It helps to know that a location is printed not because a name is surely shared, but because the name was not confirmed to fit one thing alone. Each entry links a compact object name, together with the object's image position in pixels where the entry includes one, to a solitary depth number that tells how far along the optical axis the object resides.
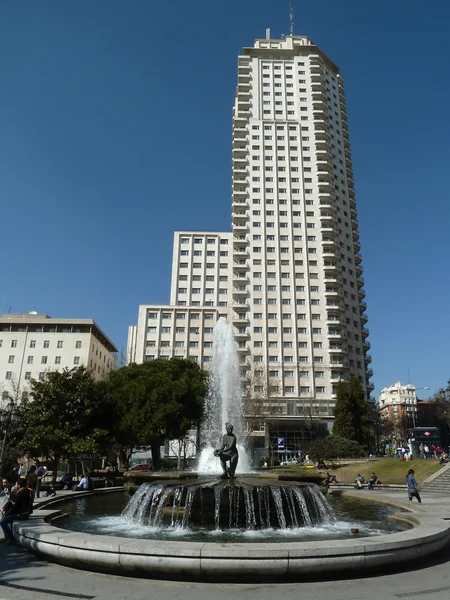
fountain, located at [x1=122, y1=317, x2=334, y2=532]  11.95
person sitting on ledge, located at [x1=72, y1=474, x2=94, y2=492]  21.34
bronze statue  14.66
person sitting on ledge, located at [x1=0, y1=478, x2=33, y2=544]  10.11
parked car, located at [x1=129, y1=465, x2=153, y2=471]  41.53
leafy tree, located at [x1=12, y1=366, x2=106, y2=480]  27.91
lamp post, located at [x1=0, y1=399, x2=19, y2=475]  25.43
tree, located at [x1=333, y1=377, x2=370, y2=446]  58.09
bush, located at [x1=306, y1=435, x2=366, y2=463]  45.19
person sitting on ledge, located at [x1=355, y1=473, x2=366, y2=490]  26.46
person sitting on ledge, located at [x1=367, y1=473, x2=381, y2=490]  26.59
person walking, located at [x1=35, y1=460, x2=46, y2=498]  17.72
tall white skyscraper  69.50
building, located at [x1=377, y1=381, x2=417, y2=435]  140.85
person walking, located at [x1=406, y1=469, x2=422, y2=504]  17.41
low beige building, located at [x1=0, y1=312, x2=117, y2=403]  68.75
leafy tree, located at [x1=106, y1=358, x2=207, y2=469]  36.22
